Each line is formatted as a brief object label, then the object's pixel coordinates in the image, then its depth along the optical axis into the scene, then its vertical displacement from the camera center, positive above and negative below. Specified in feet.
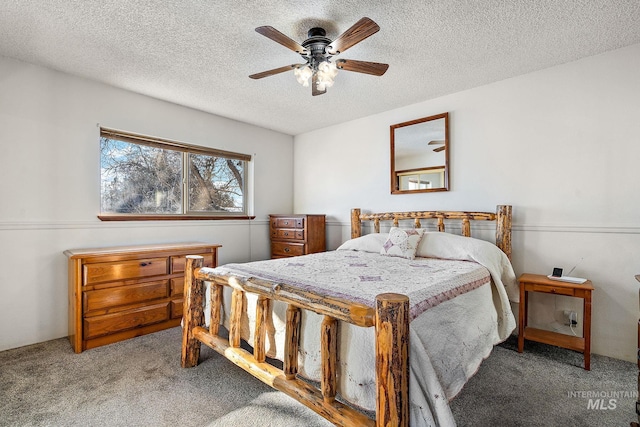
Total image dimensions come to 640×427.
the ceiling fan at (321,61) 6.56 +3.59
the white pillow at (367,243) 11.07 -1.19
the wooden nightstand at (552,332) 7.50 -2.68
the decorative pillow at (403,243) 9.81 -1.04
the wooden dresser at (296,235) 13.75 -1.08
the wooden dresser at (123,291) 8.57 -2.45
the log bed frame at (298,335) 3.83 -2.11
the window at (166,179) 10.95 +1.30
